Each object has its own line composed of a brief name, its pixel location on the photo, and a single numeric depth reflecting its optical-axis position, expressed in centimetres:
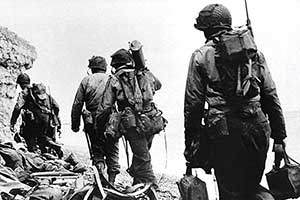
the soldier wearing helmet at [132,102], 792
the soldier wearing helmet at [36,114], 1238
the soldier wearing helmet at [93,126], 900
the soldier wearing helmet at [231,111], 473
